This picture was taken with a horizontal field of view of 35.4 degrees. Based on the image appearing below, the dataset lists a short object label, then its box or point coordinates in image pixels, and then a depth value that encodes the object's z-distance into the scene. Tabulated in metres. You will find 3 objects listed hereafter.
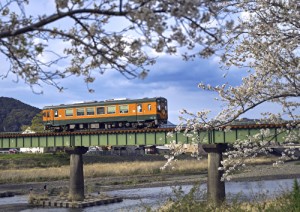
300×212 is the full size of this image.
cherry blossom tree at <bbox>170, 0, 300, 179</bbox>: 12.01
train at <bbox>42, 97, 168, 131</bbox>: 45.09
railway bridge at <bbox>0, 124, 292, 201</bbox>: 33.91
